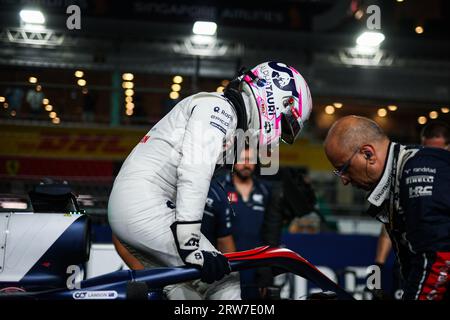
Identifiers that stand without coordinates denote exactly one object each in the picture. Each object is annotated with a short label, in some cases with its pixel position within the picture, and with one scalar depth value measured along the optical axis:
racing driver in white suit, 6.21
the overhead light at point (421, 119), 17.79
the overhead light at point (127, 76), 15.70
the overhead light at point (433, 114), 16.96
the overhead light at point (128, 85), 14.98
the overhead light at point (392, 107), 16.87
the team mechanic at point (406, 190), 5.18
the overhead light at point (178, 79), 15.95
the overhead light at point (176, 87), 15.41
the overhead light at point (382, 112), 18.01
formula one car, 6.09
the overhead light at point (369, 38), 19.03
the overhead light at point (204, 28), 16.37
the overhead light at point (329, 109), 18.00
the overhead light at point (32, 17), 15.41
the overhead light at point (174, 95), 15.16
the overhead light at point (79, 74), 13.98
